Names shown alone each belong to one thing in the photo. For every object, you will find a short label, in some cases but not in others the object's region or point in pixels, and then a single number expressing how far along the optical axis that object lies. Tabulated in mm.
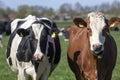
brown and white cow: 10107
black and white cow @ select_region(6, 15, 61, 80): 10740
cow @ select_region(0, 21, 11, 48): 44935
